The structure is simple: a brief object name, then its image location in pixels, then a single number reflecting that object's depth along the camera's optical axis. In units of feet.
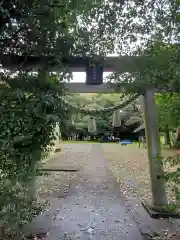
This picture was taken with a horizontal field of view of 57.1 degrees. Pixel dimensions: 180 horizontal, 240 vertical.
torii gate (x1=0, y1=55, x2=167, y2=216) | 5.09
